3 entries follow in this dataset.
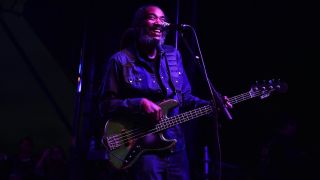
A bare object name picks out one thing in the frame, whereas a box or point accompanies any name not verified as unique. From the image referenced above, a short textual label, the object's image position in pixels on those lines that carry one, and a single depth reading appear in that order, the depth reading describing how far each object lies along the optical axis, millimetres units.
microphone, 2839
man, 2846
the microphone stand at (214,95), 2717
